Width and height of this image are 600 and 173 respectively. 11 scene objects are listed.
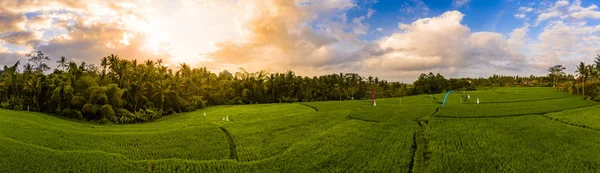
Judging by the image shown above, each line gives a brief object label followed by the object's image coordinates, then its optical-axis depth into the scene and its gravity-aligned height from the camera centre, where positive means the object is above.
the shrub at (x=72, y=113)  35.03 -2.45
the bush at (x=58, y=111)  35.29 -2.25
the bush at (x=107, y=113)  35.56 -2.50
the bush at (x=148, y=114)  39.28 -2.99
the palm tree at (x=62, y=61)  41.30 +3.86
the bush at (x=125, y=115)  37.56 -2.92
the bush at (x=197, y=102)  52.49 -1.94
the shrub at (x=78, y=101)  35.44 -1.16
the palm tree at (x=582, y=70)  55.68 +3.57
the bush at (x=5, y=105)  34.61 -1.55
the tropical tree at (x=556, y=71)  85.69 +5.32
